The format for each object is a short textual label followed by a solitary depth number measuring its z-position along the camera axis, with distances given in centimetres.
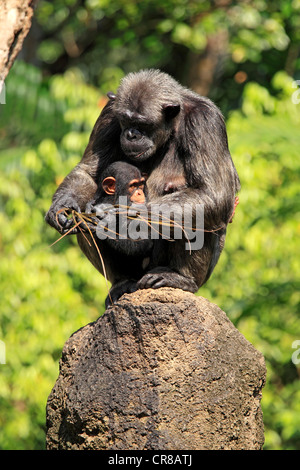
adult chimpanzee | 1065
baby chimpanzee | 1010
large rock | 870
